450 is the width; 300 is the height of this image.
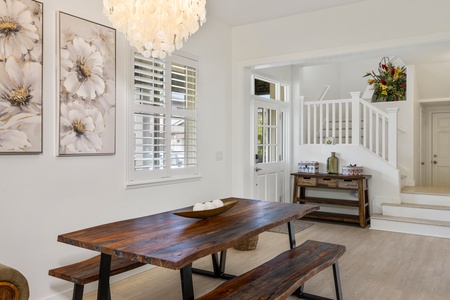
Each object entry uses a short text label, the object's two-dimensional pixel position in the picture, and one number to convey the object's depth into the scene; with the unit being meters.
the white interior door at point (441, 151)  7.55
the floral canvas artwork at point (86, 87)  2.78
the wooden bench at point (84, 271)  2.19
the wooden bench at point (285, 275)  2.04
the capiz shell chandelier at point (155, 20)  2.12
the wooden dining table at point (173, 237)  1.74
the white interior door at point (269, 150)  5.62
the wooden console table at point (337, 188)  5.39
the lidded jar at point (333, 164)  5.98
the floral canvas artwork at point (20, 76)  2.42
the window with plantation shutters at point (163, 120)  3.44
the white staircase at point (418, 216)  4.89
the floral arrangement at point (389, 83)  7.17
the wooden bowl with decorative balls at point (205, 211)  2.39
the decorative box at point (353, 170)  5.64
